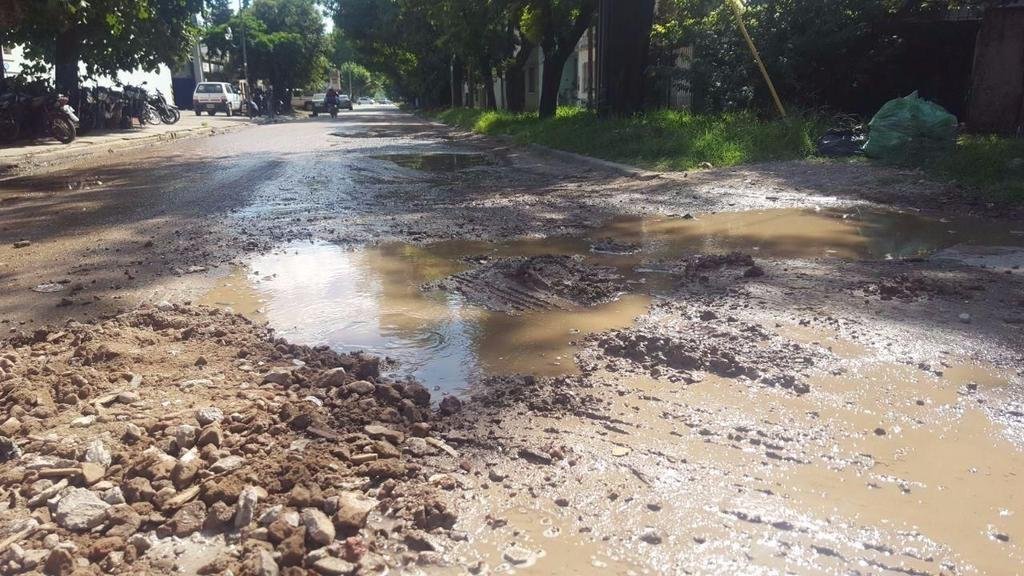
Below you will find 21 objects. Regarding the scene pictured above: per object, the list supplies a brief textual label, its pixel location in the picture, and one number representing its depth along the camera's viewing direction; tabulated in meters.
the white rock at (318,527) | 2.25
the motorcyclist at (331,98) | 45.03
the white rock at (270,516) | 2.34
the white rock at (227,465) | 2.60
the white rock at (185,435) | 2.75
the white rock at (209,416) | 2.92
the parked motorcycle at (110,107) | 22.39
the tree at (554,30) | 18.78
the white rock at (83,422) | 2.91
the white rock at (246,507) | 2.35
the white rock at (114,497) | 2.43
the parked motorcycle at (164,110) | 26.53
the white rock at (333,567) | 2.13
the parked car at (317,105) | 50.44
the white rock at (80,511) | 2.32
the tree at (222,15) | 58.88
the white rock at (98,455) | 2.63
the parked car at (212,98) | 38.78
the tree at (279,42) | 51.19
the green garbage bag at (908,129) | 10.30
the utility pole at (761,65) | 13.49
